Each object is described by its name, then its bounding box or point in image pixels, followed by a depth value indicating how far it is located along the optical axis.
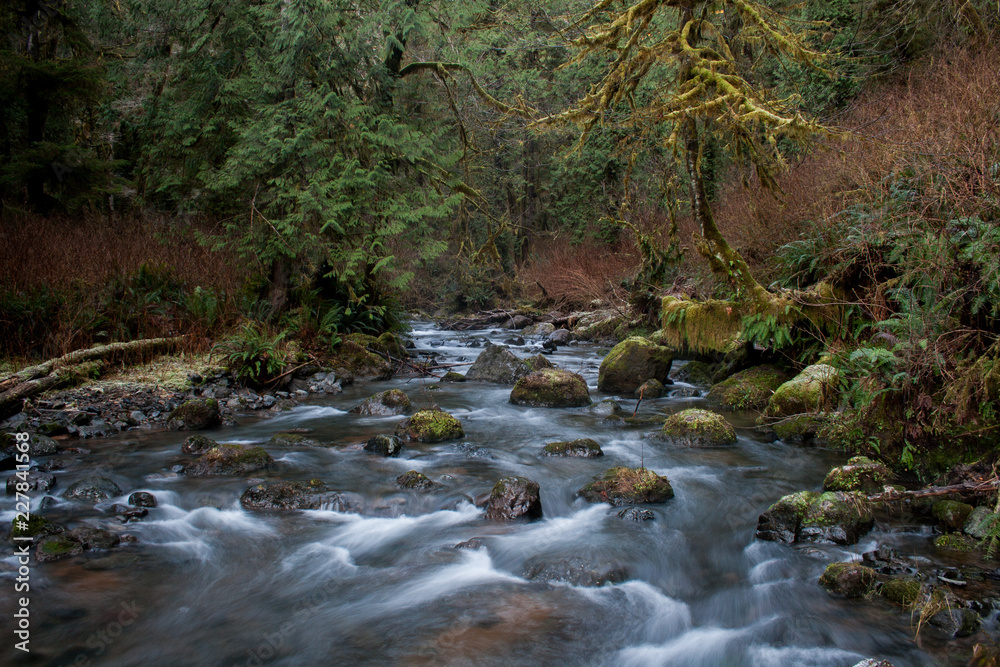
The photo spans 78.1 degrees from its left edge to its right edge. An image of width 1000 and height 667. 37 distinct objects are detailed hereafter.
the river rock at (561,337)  16.27
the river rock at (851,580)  3.96
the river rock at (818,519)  4.63
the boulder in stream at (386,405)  8.77
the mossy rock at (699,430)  7.05
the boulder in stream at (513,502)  5.36
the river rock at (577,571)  4.43
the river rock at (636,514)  5.32
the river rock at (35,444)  6.20
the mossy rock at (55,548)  4.36
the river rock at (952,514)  4.50
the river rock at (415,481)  5.90
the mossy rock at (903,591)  3.74
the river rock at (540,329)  17.92
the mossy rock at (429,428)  7.39
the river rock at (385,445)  6.82
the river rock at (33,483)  5.45
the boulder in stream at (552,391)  9.16
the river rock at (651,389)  9.50
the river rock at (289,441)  7.21
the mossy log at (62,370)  7.00
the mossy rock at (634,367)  9.99
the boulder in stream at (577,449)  6.84
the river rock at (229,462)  6.12
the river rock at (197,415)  7.81
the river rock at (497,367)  11.02
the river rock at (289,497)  5.54
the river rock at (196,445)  6.73
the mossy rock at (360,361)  11.12
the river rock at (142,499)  5.36
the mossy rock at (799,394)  6.85
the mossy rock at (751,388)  8.42
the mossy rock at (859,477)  5.11
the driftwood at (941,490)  4.14
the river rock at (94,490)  5.42
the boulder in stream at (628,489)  5.59
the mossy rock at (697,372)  10.61
